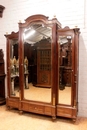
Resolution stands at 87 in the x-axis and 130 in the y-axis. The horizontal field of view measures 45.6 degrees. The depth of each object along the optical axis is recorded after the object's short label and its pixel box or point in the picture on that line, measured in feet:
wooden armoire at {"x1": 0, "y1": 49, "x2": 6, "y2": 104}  8.47
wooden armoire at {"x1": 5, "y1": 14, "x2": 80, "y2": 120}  6.27
